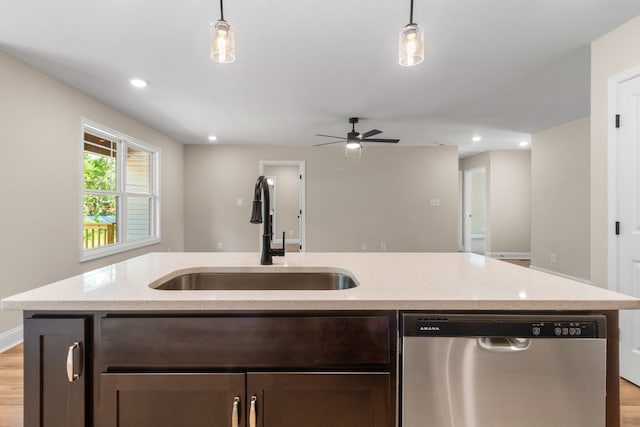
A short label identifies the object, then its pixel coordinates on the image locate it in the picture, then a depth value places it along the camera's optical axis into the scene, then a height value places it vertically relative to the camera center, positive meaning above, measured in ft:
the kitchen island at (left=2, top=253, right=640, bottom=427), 2.88 -1.32
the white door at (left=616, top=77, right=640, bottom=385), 6.69 -0.09
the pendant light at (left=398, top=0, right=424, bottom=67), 4.18 +2.30
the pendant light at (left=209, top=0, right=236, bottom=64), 4.19 +2.35
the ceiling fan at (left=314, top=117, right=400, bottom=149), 13.93 +3.38
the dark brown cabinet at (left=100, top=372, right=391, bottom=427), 2.92 -1.76
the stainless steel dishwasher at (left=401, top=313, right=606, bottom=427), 2.86 -1.46
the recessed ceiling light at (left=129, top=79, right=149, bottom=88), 10.10 +4.32
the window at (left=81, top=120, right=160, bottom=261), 12.01 +0.93
